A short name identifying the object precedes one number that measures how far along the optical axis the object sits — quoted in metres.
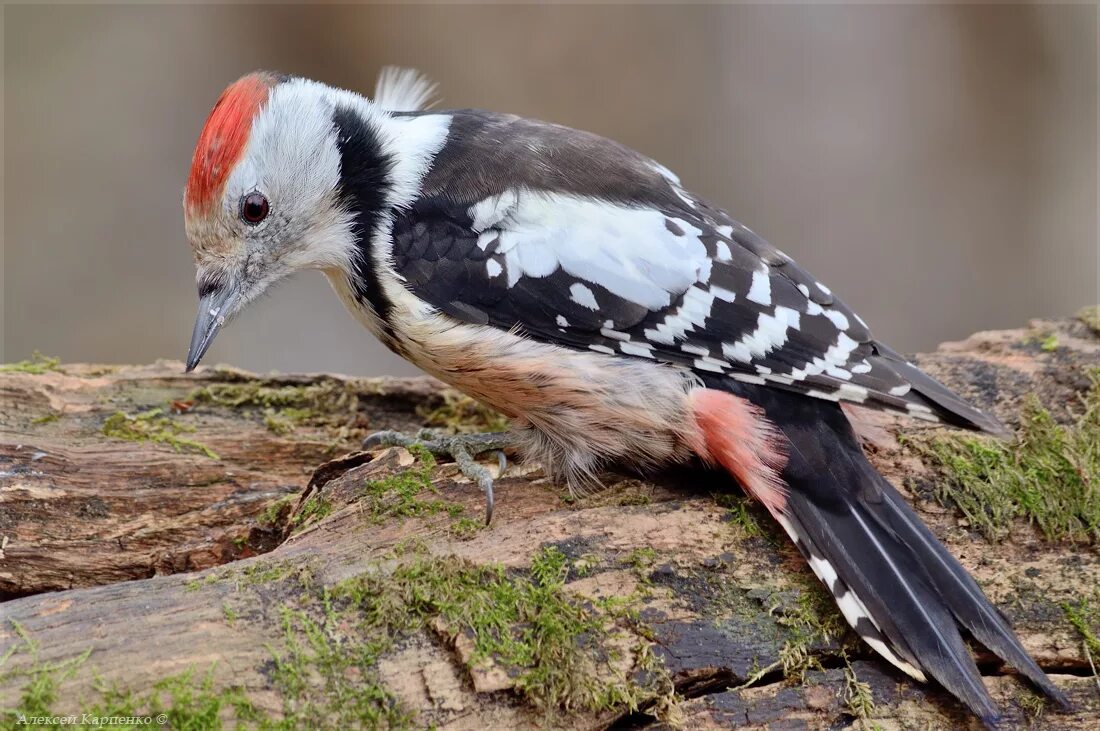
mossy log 4.52
